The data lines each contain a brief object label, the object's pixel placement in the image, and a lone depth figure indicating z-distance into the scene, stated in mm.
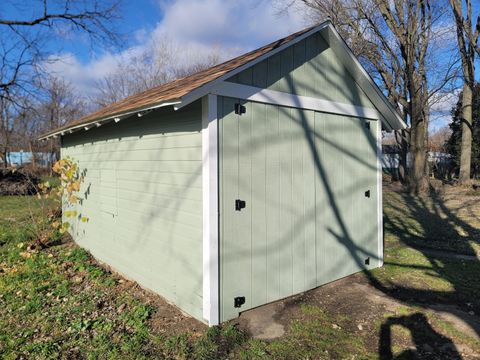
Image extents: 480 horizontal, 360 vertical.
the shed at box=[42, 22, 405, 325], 4074
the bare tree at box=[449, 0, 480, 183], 14906
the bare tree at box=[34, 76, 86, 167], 27167
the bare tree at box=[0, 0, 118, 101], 13250
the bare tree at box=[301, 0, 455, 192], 15984
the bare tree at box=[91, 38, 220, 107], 27656
